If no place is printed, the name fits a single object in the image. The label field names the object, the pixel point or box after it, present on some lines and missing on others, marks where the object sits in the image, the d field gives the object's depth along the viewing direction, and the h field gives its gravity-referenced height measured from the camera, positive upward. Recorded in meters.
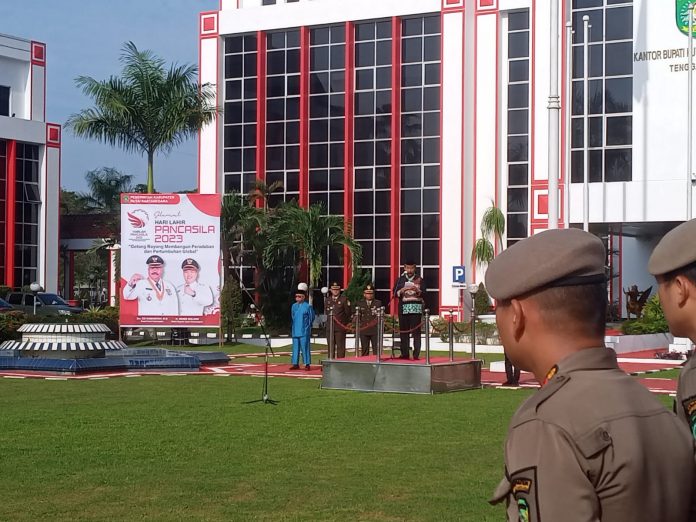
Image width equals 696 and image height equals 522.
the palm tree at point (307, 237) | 41.41 +0.99
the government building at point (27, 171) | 55.62 +4.51
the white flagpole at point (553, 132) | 23.55 +2.72
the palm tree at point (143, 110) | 36.84 +4.91
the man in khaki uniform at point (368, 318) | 23.49 -1.11
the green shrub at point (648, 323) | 33.69 -1.72
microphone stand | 16.17 -1.93
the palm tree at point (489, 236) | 44.25 +1.10
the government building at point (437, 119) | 42.22 +5.79
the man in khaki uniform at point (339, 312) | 24.14 -1.04
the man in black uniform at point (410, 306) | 19.70 -0.72
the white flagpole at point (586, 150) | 32.60 +3.65
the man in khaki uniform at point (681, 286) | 3.04 -0.06
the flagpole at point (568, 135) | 29.86 +4.44
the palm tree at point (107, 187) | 66.75 +4.45
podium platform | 17.94 -1.76
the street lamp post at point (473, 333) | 19.64 -1.17
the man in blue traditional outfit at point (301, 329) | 23.94 -1.35
